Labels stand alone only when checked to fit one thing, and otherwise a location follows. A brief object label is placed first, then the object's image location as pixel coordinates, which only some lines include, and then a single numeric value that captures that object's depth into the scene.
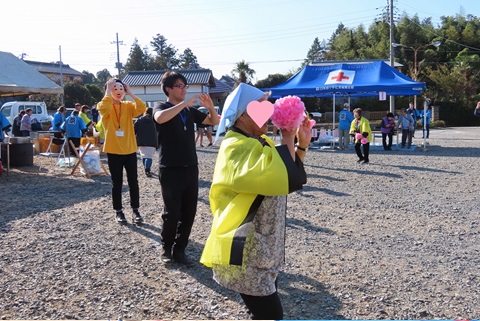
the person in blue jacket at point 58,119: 14.88
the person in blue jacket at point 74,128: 11.83
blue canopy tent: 16.39
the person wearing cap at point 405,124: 16.95
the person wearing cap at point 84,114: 13.81
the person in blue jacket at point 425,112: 16.48
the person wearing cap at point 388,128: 16.84
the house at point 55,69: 71.62
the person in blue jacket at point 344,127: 16.19
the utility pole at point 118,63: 46.88
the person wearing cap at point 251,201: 2.05
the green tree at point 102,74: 104.72
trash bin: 12.59
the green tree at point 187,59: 71.50
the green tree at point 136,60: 65.88
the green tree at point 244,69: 49.59
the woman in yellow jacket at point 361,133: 12.40
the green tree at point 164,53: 70.12
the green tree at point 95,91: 43.83
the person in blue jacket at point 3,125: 10.75
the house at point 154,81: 41.44
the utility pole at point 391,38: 28.51
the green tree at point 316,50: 76.43
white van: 23.69
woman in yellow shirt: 5.57
